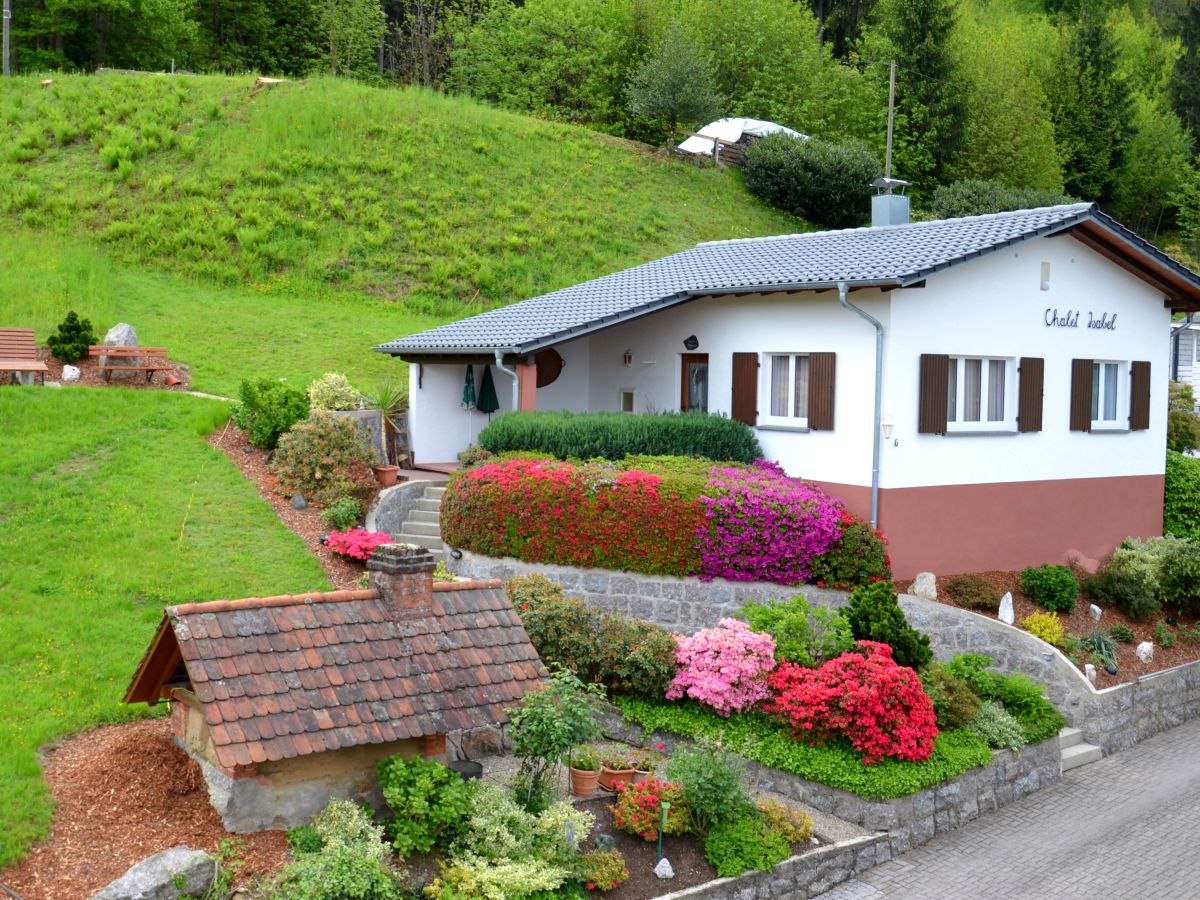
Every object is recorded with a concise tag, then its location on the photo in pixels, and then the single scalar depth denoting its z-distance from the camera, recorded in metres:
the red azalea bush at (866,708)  11.83
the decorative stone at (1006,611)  15.61
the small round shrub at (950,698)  13.01
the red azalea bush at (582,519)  14.88
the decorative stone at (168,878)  8.02
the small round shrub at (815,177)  41.28
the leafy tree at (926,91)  46.47
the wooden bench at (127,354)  21.84
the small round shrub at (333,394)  20.41
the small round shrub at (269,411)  18.98
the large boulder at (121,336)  23.11
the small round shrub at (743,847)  10.12
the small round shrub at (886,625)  13.03
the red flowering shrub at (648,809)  10.44
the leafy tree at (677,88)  42.78
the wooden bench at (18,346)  20.93
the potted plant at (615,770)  11.45
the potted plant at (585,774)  11.17
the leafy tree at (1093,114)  52.19
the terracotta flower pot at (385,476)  18.81
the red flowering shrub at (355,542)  15.65
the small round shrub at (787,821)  10.79
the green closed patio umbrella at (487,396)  21.11
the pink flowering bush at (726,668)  12.65
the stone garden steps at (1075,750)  14.17
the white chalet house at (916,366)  16.16
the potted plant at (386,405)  20.28
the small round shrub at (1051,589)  16.88
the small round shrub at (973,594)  15.98
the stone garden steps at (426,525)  17.05
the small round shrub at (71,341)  22.73
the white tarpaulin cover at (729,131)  44.53
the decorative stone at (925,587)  15.75
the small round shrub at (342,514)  16.78
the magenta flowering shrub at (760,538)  14.77
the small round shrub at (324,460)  17.66
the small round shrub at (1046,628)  15.73
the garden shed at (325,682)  8.77
